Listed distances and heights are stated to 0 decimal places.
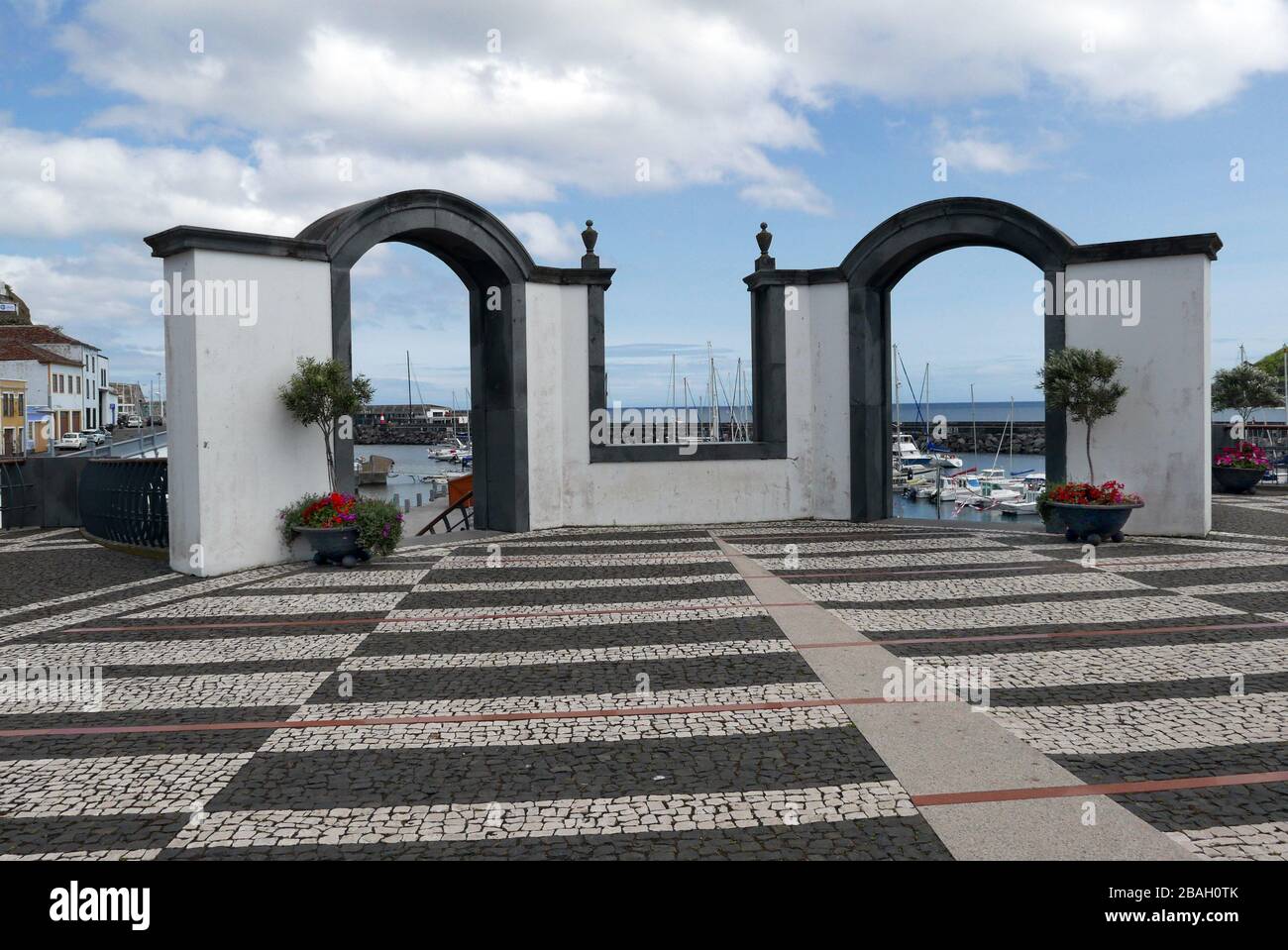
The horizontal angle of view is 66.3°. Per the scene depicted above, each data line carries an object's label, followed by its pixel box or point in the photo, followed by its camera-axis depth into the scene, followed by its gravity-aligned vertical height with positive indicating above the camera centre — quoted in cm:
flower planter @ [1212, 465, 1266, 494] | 1981 -82
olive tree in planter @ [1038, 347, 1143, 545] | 1309 +42
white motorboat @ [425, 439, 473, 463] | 8544 -28
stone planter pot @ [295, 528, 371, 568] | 1196 -116
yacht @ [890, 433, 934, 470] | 6047 -88
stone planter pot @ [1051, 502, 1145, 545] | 1298 -108
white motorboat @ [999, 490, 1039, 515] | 3841 -259
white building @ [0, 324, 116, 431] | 7188 +759
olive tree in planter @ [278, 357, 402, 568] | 1192 -73
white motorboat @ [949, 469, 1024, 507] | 4022 -218
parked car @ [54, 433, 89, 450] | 6256 +81
